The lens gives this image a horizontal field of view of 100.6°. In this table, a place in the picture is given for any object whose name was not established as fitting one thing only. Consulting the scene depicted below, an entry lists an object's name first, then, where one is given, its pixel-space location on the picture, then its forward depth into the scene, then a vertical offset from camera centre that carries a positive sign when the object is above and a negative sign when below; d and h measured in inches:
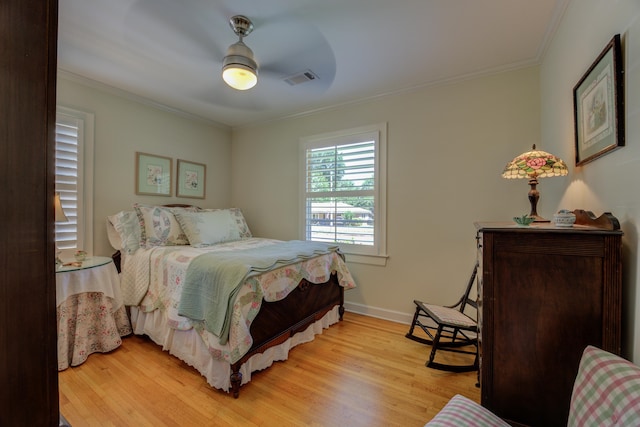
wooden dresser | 41.4 -15.3
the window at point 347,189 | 116.4 +12.4
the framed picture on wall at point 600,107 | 42.9 +20.7
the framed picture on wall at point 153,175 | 118.6 +18.0
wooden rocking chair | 77.2 -38.3
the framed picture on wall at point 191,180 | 134.9 +18.1
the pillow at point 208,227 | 106.7 -5.4
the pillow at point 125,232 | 99.9 -7.2
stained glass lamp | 61.6 +12.1
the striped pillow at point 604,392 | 27.8 -19.6
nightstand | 77.0 -30.1
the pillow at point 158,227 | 102.0 -5.5
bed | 67.6 -22.5
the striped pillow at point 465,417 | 37.1 -28.9
